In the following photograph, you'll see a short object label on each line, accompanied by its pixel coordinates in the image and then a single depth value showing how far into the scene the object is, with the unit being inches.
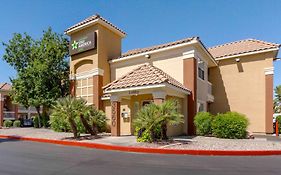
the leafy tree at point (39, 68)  880.9
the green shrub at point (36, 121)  1001.5
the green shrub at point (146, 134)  456.1
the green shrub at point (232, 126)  551.8
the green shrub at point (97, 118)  592.4
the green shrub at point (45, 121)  968.3
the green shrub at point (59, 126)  745.6
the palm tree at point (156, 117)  439.4
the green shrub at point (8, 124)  1222.2
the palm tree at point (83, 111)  539.8
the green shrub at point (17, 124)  1206.7
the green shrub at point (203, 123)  580.9
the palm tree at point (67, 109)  529.0
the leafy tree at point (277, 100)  1882.4
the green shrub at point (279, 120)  713.6
